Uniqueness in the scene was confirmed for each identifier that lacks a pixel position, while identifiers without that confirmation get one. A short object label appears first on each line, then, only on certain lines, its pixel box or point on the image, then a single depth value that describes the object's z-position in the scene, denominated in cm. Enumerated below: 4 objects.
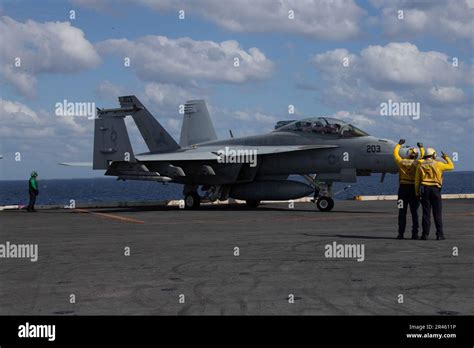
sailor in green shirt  3025
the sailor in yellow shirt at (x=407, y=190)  1483
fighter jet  2488
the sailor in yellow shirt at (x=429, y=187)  1466
